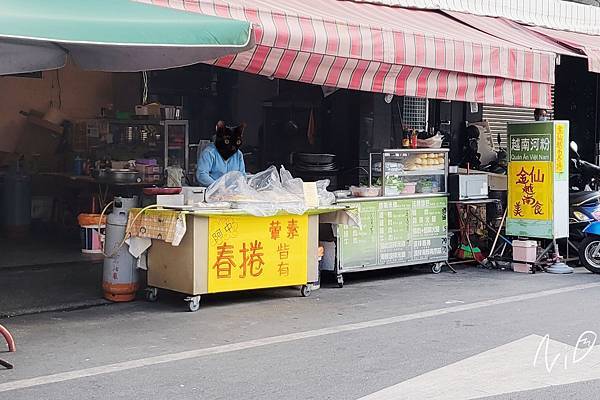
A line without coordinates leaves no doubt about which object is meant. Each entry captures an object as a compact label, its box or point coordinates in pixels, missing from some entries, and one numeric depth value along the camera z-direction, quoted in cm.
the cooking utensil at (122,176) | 1209
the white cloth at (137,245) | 829
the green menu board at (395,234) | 963
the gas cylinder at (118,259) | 832
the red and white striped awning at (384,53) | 784
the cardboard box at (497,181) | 1165
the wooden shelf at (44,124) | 1400
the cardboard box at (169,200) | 823
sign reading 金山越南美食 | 1067
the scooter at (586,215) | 1072
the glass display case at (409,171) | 1006
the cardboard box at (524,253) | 1075
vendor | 942
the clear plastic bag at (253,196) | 837
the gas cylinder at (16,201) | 1284
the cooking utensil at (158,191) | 848
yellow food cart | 798
